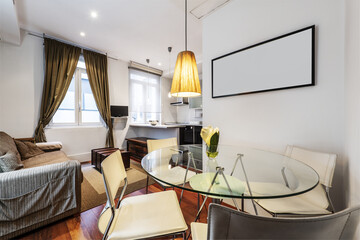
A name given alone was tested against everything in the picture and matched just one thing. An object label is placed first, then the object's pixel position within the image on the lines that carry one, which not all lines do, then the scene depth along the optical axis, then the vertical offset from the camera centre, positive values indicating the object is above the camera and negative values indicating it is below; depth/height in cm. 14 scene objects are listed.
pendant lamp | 144 +42
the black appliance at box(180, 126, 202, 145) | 392 -51
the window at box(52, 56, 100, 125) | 342 +33
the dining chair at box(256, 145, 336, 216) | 103 -68
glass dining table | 88 -45
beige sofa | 121 -76
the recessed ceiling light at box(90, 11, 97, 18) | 236 +176
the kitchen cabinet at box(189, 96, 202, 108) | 482 +52
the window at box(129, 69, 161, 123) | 462 +73
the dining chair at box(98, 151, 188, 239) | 86 -70
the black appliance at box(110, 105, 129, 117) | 408 +18
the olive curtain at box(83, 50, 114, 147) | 361 +93
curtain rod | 294 +176
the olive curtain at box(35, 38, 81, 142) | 303 +90
